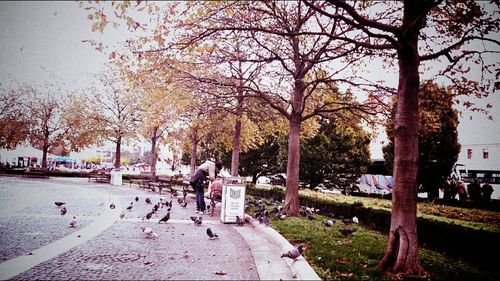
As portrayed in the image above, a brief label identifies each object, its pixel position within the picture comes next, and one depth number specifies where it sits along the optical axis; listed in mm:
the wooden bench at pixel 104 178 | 29797
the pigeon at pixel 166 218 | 9195
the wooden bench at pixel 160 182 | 21005
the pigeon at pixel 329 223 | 9319
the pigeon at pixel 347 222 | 10009
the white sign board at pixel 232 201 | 10156
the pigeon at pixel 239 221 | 10027
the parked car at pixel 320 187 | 28558
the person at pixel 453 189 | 19859
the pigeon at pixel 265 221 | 8822
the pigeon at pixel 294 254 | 5443
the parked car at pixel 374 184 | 28662
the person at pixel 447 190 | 20436
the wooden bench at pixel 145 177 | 25494
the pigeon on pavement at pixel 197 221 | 9413
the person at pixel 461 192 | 19153
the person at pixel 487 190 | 18359
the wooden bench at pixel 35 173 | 31759
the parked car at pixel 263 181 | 45409
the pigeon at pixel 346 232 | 7730
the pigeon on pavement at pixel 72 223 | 8327
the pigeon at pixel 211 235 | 7445
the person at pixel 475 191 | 18033
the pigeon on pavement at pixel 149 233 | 7535
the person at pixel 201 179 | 11945
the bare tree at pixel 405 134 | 5273
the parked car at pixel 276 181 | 42378
